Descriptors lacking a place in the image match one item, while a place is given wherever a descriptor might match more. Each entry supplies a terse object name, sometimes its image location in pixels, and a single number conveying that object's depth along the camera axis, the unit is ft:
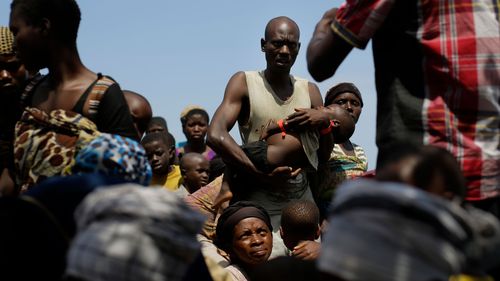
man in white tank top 19.08
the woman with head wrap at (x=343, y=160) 21.04
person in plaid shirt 10.26
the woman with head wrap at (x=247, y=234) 19.33
